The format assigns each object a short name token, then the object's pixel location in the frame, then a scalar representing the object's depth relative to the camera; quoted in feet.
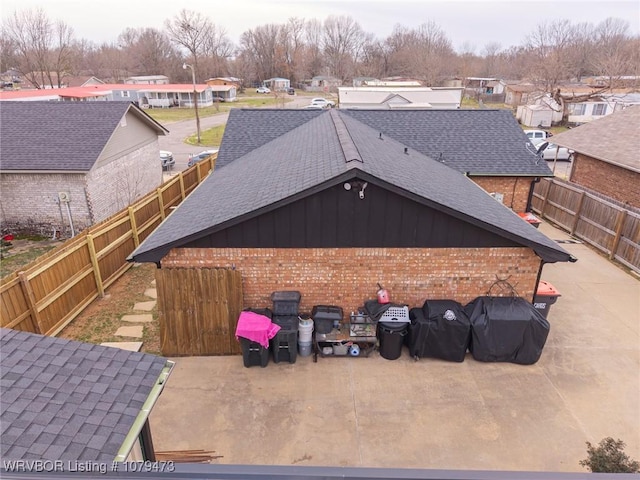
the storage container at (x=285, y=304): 28.58
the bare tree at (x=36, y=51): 214.69
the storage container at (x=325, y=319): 28.73
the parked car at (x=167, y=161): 87.91
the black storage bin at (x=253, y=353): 27.55
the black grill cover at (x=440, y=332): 28.25
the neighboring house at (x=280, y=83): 284.49
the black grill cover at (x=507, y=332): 28.12
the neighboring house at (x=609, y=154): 52.47
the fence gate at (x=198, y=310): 28.22
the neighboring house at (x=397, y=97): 111.34
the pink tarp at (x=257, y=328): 26.86
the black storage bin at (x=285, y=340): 27.91
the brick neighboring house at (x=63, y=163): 50.47
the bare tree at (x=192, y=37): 207.14
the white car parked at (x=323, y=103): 172.35
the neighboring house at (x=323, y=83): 283.79
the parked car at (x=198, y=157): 83.68
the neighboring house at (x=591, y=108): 139.23
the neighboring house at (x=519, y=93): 176.14
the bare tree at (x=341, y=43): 349.41
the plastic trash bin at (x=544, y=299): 31.55
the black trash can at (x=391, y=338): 28.45
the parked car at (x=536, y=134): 101.96
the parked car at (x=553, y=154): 92.02
